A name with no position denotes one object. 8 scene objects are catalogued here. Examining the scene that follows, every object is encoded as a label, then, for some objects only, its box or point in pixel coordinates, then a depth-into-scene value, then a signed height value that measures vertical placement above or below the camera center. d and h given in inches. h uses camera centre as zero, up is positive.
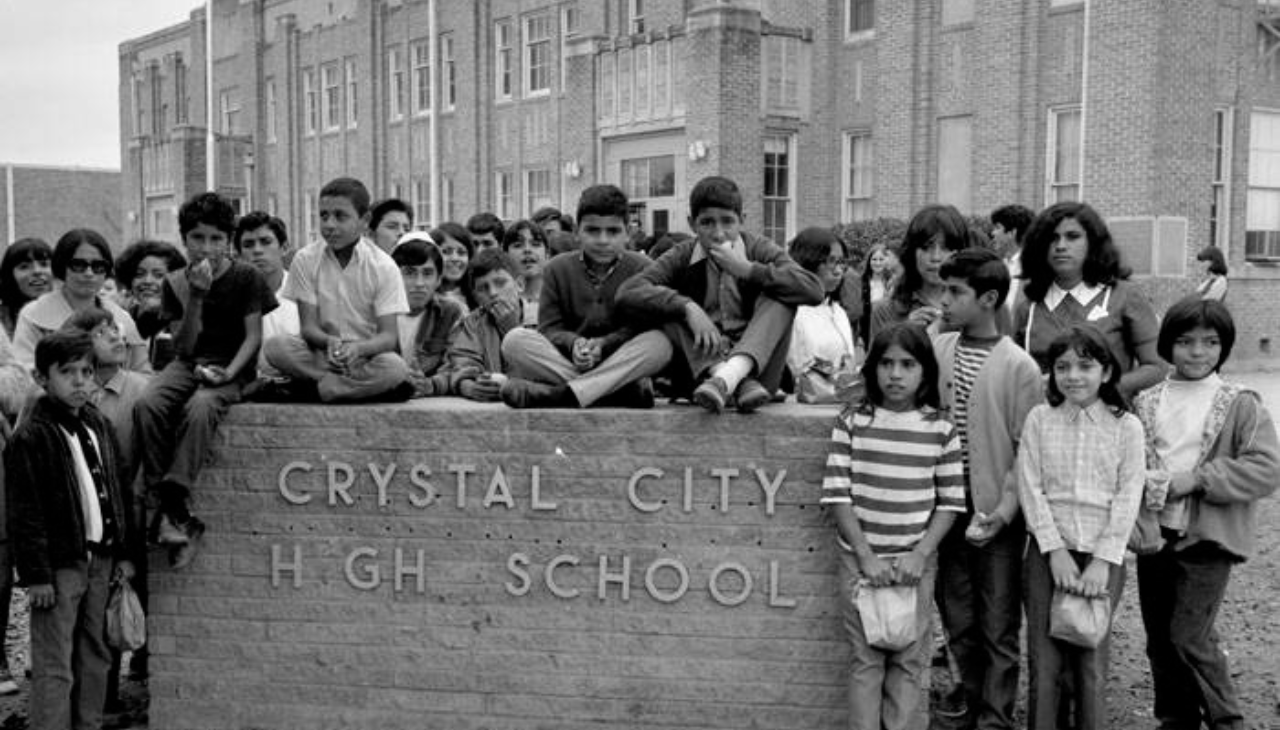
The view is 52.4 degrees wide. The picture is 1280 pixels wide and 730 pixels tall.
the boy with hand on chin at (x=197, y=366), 203.9 -11.3
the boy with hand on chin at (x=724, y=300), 193.3 -0.1
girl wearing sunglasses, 230.7 -0.4
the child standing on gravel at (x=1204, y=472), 190.5 -24.8
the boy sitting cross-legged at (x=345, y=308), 210.1 -1.9
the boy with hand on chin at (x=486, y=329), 224.8 -6.0
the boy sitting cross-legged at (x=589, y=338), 202.5 -6.3
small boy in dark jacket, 190.1 -34.3
